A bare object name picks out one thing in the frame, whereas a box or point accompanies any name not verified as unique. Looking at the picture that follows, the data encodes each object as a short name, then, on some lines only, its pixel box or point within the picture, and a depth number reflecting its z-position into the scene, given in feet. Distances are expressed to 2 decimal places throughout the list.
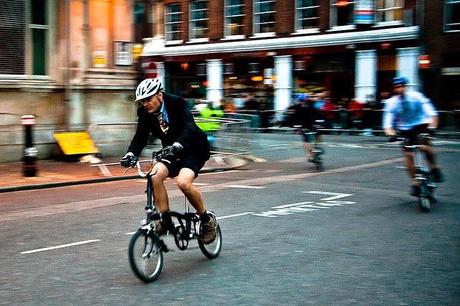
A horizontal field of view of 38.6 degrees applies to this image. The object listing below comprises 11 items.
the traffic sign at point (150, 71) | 59.21
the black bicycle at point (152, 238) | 18.90
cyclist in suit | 19.81
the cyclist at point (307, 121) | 55.57
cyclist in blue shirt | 33.37
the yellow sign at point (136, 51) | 63.62
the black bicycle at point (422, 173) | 31.83
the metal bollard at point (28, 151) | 45.14
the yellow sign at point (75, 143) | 55.49
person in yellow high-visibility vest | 62.23
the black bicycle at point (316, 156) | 53.31
